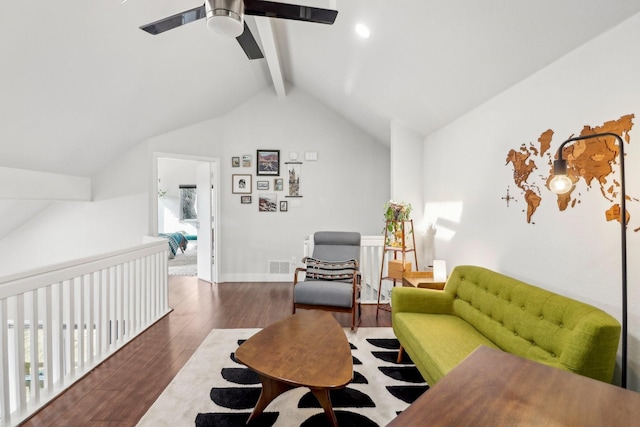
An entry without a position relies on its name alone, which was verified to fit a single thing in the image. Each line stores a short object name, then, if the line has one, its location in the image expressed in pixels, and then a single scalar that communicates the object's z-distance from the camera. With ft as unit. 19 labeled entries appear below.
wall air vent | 17.37
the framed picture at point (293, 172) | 17.29
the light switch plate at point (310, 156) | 17.25
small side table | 9.57
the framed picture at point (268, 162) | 17.19
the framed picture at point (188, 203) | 32.53
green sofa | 4.46
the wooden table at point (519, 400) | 2.91
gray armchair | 10.24
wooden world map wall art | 5.10
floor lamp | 4.41
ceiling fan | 5.60
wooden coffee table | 5.28
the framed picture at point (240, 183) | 17.16
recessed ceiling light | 8.64
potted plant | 12.05
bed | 24.90
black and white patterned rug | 6.02
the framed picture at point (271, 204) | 17.30
